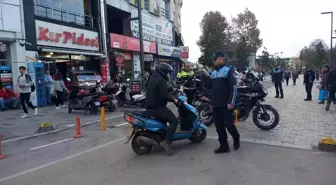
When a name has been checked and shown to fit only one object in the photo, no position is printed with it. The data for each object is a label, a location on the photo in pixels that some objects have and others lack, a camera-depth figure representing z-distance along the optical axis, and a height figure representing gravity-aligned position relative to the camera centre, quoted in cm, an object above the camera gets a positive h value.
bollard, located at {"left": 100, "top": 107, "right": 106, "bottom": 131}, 781 -144
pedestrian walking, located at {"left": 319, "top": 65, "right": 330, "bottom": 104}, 1183 -42
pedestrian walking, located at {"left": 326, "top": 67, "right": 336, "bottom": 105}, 1023 -57
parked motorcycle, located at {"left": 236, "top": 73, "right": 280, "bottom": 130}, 708 -94
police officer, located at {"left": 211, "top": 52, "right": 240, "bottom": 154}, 519 -51
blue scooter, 521 -105
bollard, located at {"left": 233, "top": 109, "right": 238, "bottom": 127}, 741 -117
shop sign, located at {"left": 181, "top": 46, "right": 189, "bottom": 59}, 3068 +204
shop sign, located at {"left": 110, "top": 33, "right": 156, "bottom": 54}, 1983 +223
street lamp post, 2508 +401
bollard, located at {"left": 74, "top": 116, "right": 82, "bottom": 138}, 710 -141
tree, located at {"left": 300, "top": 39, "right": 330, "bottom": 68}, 4366 +253
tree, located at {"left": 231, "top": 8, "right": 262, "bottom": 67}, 5700 +813
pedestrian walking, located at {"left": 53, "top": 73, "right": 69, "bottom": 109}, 1227 -54
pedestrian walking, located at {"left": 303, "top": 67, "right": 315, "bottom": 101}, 1347 -59
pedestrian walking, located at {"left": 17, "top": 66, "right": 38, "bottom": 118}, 984 -41
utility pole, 1604 +125
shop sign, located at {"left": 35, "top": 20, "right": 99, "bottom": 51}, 1405 +203
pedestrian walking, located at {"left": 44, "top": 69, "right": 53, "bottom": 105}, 1324 -35
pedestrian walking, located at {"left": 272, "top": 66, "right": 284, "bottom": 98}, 1460 -48
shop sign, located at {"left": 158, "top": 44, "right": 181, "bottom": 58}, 2862 +218
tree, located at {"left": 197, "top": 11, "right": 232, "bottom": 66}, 5306 +714
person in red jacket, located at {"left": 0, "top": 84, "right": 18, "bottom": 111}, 1191 -97
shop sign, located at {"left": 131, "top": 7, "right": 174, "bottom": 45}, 2427 +417
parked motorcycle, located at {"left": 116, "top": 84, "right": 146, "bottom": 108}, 1257 -108
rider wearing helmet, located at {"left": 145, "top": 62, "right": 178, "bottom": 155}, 517 -51
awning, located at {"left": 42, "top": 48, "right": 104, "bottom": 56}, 1424 +122
